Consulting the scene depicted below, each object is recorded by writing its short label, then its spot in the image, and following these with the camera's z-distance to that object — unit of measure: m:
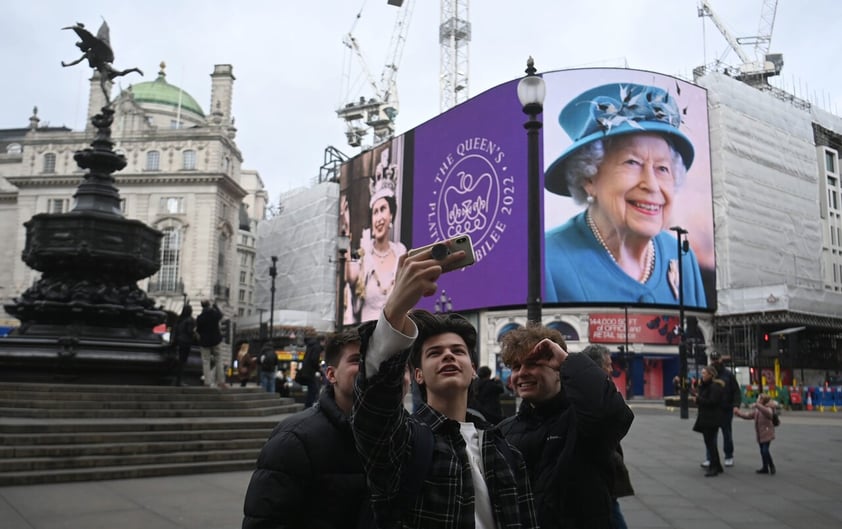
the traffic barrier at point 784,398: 30.26
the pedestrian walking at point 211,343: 13.14
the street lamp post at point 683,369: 22.20
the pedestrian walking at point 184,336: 12.68
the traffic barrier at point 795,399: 31.45
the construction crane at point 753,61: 65.00
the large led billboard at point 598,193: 45.12
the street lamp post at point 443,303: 50.94
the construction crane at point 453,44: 80.12
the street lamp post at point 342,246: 18.77
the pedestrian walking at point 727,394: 10.63
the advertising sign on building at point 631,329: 44.97
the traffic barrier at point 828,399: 32.19
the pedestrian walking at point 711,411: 10.35
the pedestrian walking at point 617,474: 4.16
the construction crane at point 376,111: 83.81
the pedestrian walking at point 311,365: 10.58
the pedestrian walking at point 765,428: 10.59
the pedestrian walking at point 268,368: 17.06
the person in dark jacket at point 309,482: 2.79
